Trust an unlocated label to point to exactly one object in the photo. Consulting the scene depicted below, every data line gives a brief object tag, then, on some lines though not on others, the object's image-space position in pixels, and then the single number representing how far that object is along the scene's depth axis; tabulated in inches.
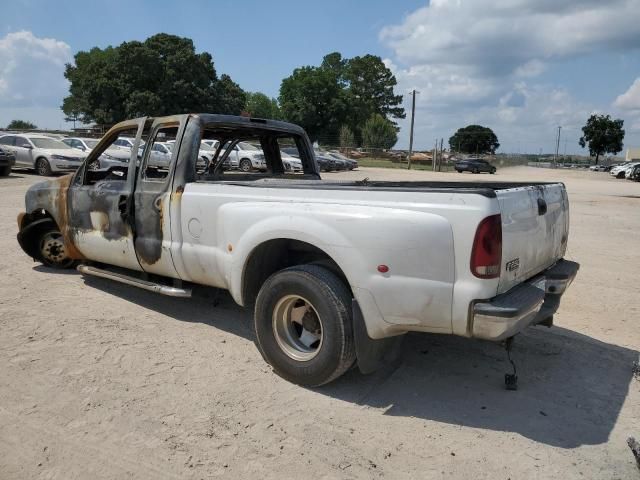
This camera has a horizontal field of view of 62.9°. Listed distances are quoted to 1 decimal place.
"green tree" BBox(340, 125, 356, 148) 2330.2
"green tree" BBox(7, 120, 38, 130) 2923.7
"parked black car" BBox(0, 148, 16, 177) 756.5
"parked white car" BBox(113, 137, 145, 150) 730.2
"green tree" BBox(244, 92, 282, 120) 4047.5
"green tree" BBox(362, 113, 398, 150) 2723.9
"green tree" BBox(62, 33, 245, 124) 2060.8
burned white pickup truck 118.1
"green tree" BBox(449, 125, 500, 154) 4495.6
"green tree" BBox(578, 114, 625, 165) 3417.8
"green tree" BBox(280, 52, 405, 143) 2970.0
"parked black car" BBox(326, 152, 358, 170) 1446.9
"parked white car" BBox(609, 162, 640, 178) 1658.0
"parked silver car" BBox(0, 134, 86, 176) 787.4
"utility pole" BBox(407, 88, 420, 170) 2009.1
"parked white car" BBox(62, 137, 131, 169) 668.4
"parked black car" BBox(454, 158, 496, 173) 1856.3
